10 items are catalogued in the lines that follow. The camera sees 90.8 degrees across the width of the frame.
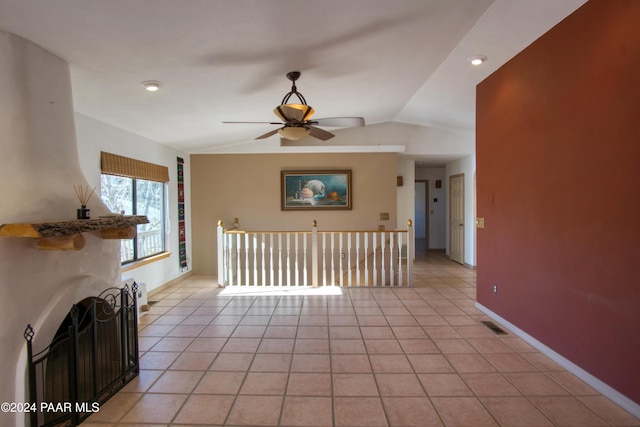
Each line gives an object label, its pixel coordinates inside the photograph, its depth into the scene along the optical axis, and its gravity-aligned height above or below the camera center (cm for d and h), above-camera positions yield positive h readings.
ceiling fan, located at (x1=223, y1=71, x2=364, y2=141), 303 +92
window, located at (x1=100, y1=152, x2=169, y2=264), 399 +23
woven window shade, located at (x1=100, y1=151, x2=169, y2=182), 385 +60
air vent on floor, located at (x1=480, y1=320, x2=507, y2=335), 340 -136
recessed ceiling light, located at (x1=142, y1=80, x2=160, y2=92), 301 +122
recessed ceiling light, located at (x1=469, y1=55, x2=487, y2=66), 331 +156
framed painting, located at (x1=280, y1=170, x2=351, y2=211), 646 +38
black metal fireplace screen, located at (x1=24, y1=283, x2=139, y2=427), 196 -105
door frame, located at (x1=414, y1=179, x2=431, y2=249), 868 -4
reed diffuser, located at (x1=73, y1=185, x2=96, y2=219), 228 +11
